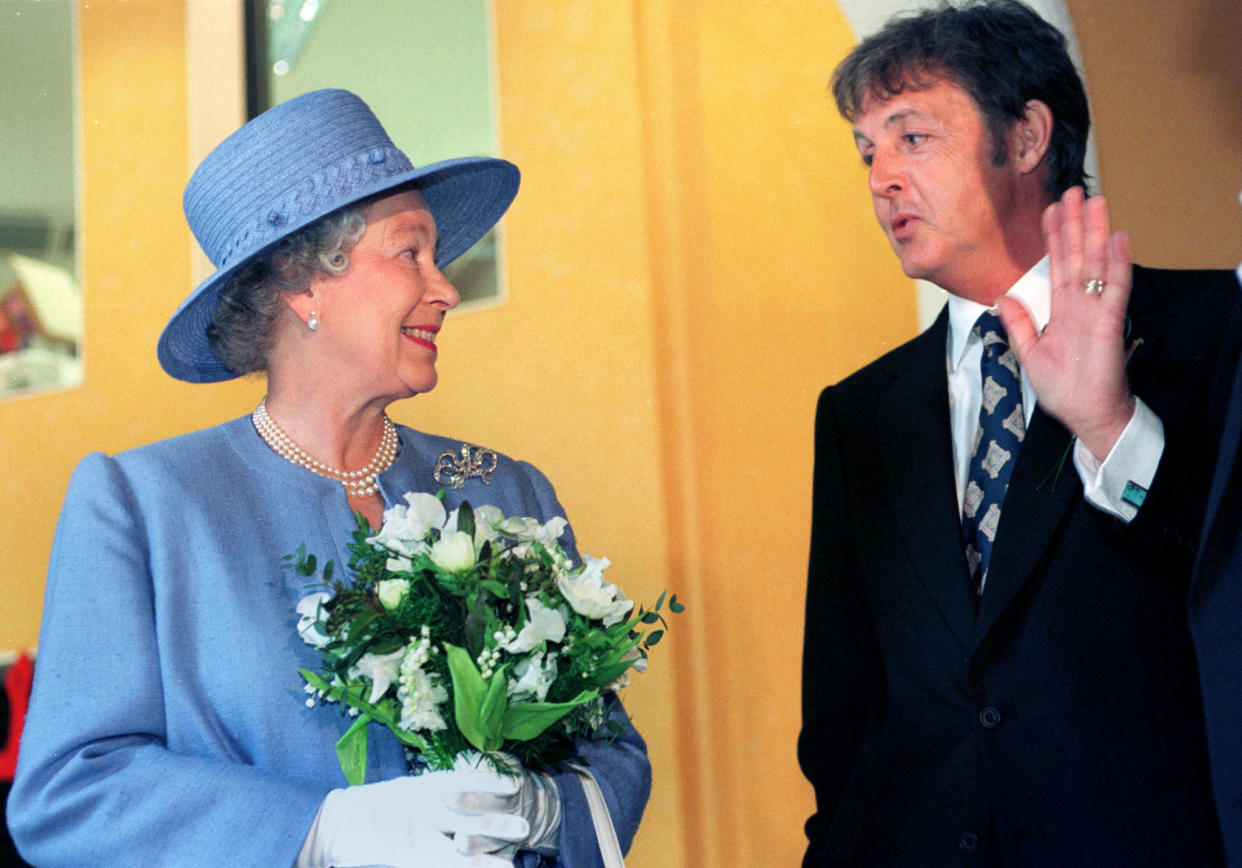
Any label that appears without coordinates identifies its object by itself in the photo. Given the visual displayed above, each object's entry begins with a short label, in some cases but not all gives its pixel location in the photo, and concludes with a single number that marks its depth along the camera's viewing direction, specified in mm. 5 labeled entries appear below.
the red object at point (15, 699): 3084
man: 1807
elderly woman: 1678
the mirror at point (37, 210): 3312
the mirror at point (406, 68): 3307
